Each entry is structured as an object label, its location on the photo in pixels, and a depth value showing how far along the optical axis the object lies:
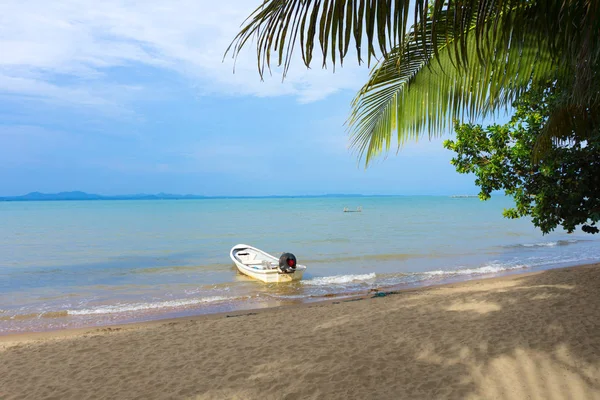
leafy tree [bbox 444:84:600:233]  5.74
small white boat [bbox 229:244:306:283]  12.67
